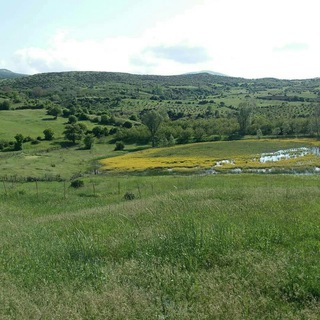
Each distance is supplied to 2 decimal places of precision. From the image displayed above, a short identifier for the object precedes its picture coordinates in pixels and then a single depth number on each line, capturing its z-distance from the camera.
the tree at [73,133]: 104.62
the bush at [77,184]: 43.78
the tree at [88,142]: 99.00
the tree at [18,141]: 96.06
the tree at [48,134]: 106.44
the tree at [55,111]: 135.00
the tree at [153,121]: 104.62
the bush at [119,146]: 101.62
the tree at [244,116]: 105.00
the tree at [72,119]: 125.26
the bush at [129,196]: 30.47
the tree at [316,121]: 95.56
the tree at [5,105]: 148.88
